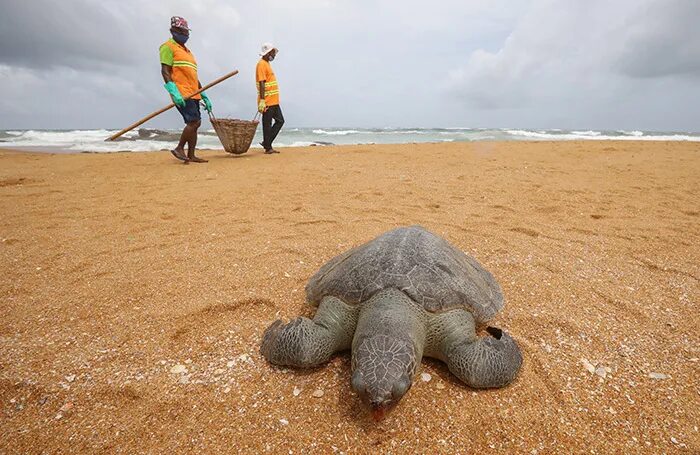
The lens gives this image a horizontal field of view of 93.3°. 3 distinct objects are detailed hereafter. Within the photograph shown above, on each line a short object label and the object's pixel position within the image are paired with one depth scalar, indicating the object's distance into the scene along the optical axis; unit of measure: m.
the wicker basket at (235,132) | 8.50
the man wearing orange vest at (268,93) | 8.66
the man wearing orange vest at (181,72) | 6.59
